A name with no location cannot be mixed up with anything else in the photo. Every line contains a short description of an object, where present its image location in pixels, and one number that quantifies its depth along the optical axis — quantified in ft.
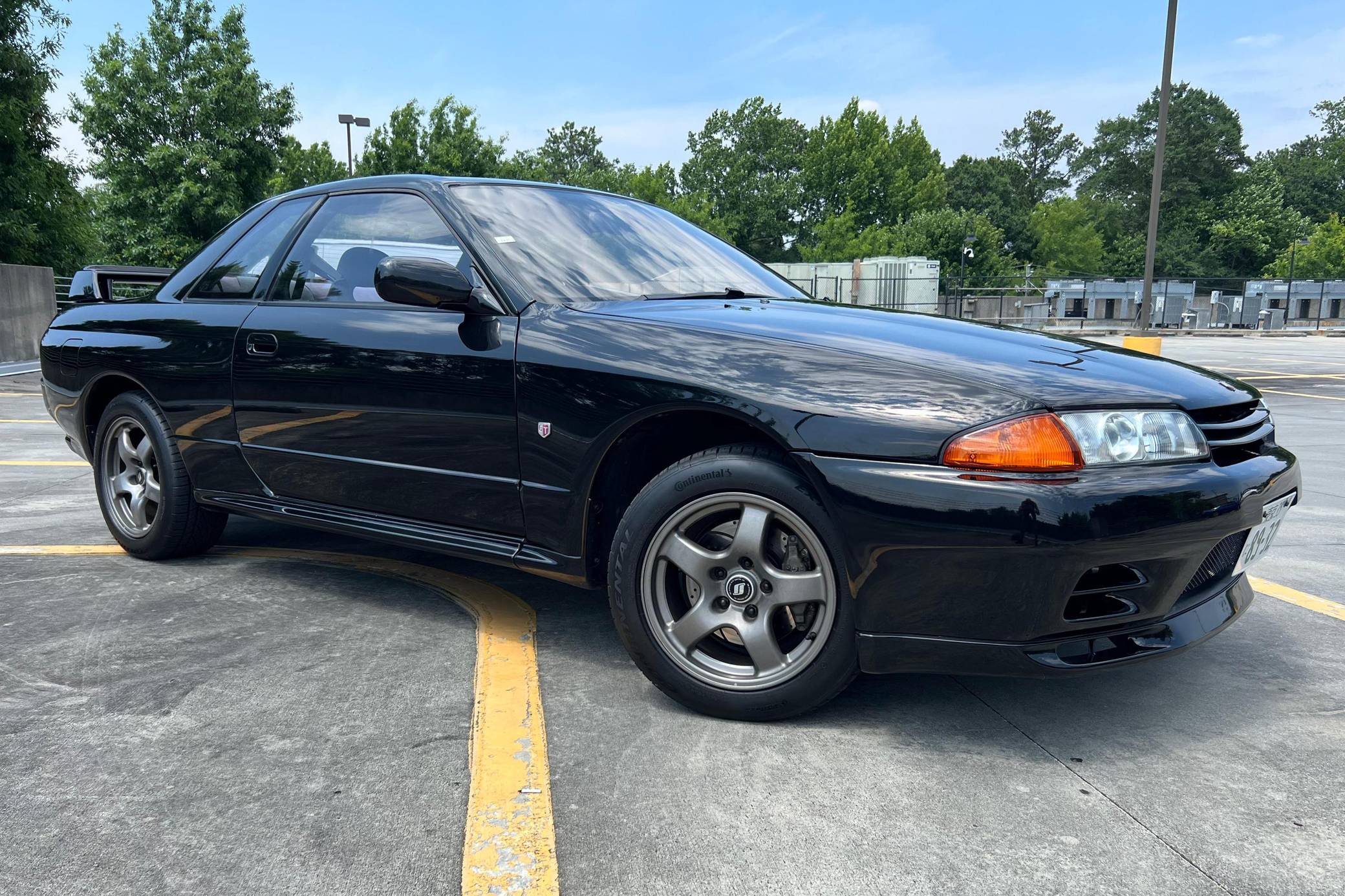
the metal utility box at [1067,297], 146.92
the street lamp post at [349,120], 121.39
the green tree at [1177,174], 253.85
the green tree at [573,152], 361.51
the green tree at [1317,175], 293.43
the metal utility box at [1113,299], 144.24
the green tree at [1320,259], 213.05
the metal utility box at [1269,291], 139.85
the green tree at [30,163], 69.05
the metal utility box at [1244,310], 139.13
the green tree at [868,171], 255.09
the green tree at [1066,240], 272.72
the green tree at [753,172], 266.57
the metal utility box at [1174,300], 138.10
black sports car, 7.64
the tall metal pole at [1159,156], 53.06
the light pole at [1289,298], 143.02
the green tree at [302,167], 112.47
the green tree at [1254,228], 236.84
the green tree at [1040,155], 367.04
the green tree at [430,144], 130.21
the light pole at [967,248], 153.02
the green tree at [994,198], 277.03
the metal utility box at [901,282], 113.50
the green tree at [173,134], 104.06
